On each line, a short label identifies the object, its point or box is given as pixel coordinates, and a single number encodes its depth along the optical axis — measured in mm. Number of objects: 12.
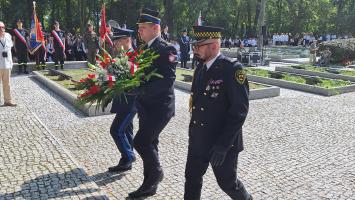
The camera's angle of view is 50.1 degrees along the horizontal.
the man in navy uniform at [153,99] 4668
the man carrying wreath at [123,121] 5363
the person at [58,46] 17156
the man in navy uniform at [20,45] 16500
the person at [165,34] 18744
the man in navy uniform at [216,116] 3496
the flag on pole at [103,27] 12642
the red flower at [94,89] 4844
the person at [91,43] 18250
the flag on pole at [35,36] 16750
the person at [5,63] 9711
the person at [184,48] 19812
